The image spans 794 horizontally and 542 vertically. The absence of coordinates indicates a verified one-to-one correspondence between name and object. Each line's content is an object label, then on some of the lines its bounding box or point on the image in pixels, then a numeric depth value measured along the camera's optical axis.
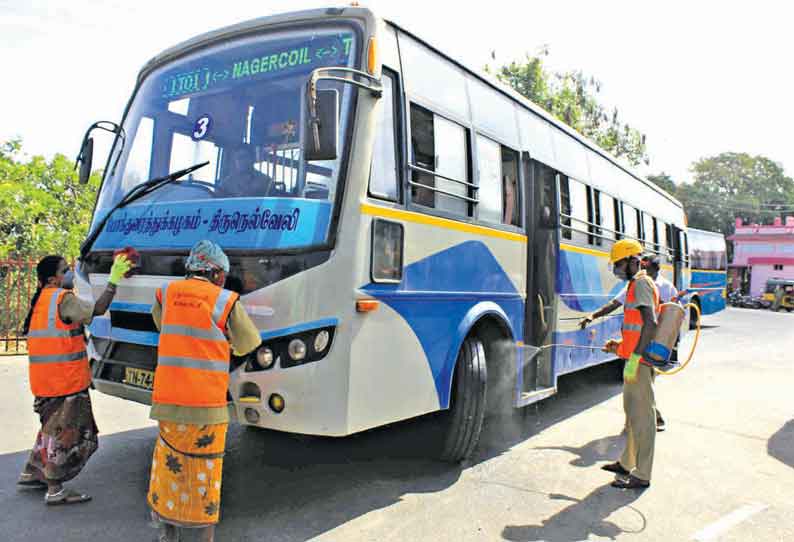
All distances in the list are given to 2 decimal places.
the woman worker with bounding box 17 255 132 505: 4.31
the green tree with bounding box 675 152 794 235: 64.88
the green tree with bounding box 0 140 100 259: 16.92
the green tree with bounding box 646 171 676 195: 65.94
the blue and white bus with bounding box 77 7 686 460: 3.88
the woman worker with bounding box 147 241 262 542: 3.36
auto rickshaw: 40.62
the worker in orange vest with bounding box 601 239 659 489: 5.09
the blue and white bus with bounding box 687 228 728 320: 21.14
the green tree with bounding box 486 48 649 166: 34.16
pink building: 51.94
